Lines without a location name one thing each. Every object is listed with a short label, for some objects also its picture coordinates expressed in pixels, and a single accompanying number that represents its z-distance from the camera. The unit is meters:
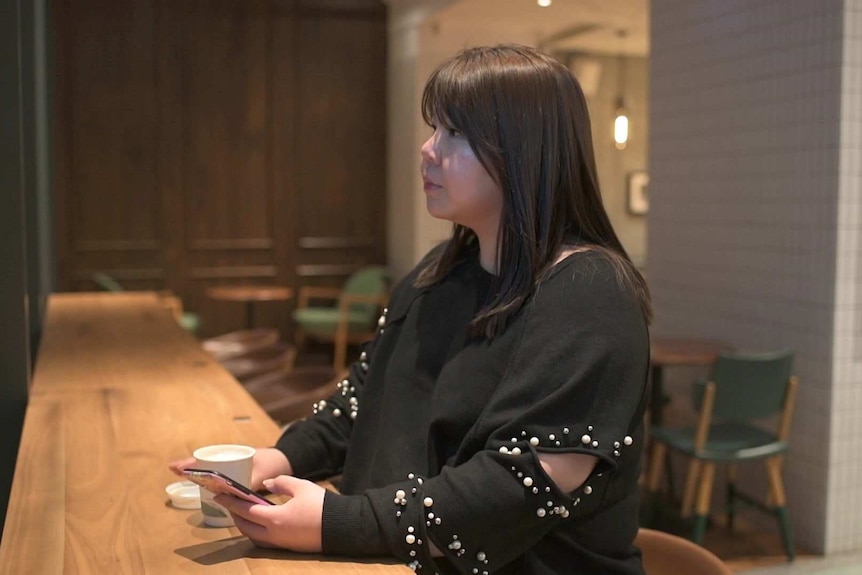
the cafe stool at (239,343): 4.67
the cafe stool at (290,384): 3.61
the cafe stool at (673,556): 1.53
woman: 1.22
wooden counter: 1.22
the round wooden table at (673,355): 4.05
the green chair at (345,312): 7.96
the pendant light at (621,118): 8.30
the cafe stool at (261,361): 4.22
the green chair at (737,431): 3.72
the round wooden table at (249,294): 7.64
